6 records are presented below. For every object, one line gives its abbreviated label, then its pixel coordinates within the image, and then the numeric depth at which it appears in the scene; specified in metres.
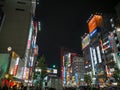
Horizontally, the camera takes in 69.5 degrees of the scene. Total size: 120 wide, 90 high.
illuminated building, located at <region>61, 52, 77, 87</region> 89.95
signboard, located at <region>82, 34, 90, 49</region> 77.22
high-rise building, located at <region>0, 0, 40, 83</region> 31.26
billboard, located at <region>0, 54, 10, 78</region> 18.08
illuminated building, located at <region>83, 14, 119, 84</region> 43.98
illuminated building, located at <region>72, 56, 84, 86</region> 80.52
